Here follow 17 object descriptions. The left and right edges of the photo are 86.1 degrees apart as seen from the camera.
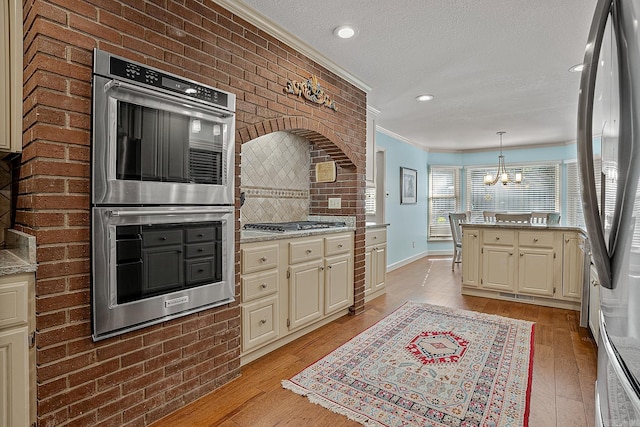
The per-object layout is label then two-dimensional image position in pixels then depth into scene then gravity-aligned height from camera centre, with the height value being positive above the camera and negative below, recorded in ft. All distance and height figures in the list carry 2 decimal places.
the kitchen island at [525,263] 12.17 -2.00
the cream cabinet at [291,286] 7.82 -2.07
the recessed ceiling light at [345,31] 8.10 +4.30
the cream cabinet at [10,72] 4.89 +1.94
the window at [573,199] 21.22 +0.69
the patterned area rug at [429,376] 6.06 -3.56
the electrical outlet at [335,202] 11.93 +0.22
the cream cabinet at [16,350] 4.18 -1.79
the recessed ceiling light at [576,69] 10.01 +4.23
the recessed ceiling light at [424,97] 13.09 +4.34
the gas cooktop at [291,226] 9.27 -0.50
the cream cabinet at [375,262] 12.98 -2.10
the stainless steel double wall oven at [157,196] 5.13 +0.20
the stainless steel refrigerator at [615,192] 2.14 +0.14
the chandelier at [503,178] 19.73 +1.86
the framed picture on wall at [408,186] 21.09 +1.50
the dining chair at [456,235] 20.20 -1.51
